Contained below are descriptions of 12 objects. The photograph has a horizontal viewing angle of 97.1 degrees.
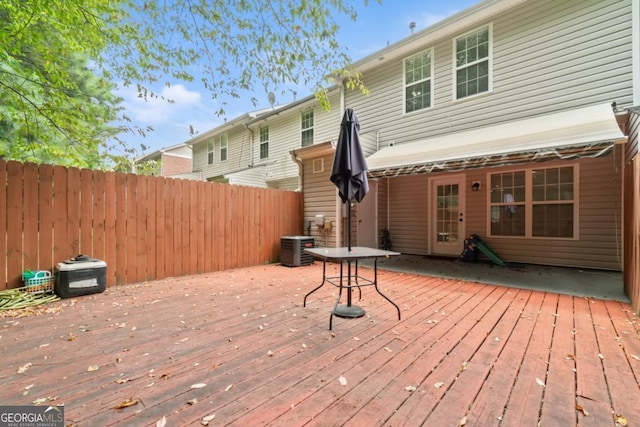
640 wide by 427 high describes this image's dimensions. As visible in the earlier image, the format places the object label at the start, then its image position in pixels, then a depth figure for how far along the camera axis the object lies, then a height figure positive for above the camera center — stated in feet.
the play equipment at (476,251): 21.70 -3.05
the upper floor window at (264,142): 39.14 +9.72
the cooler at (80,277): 12.75 -3.06
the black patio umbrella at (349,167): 10.86 +1.76
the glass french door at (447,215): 24.61 -0.24
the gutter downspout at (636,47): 15.48 +9.11
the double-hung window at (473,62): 20.95 +11.40
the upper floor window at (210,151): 47.65 +10.29
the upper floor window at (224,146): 44.86 +10.55
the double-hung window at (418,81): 23.66 +11.23
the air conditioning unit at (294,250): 21.62 -2.99
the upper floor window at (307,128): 33.86 +10.23
